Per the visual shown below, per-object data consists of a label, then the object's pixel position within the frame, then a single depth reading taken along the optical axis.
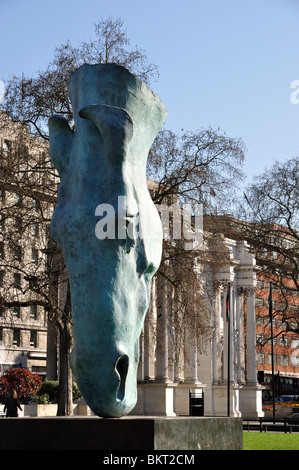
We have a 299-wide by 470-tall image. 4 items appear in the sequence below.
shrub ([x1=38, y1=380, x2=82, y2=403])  37.47
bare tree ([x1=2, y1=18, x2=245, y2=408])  29.25
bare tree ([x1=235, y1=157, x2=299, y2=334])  49.22
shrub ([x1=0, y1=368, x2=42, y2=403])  36.12
